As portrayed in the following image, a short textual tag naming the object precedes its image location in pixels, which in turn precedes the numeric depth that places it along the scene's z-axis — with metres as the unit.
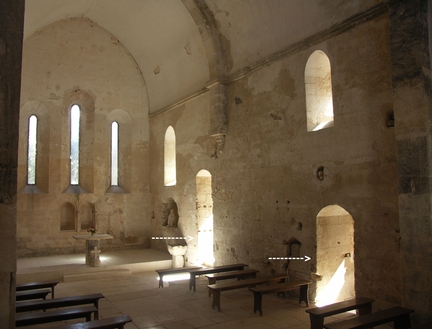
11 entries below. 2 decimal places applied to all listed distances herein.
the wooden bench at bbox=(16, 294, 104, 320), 6.40
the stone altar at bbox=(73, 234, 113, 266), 11.46
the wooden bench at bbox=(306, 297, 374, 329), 5.59
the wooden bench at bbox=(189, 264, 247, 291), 8.80
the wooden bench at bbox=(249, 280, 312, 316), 6.94
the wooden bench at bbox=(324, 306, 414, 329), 5.00
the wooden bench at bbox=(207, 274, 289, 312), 7.25
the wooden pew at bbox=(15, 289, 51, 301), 7.18
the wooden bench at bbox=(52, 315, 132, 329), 5.05
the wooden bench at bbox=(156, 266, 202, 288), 9.30
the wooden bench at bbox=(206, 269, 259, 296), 8.36
